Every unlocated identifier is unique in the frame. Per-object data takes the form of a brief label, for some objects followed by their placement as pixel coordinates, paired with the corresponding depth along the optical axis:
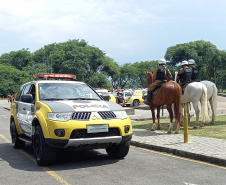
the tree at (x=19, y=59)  107.12
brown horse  11.63
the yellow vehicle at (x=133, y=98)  36.81
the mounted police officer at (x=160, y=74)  12.25
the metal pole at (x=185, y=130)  9.61
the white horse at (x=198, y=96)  13.25
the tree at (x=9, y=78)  88.50
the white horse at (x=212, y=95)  14.53
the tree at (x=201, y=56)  78.31
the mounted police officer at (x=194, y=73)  13.95
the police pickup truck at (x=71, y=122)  6.88
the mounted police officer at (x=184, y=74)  13.53
